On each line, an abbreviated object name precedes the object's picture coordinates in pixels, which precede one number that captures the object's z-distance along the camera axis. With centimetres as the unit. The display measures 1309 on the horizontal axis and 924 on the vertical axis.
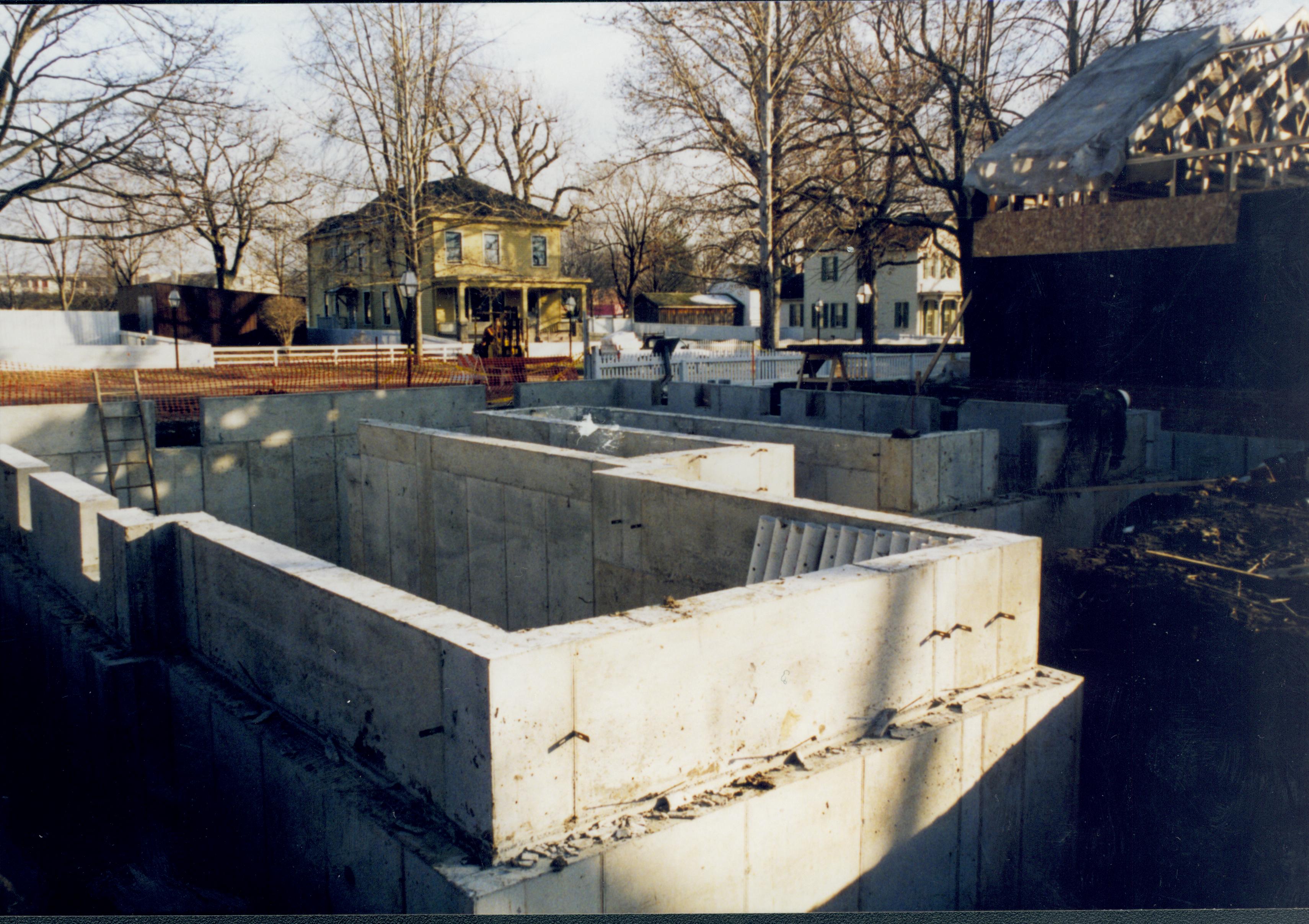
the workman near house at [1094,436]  1388
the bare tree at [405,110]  3148
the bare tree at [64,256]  2288
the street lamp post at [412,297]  2619
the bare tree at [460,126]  3422
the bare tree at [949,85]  2652
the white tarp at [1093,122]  1750
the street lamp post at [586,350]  2639
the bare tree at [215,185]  2188
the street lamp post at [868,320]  3045
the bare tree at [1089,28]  2564
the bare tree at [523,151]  5159
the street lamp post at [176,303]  3043
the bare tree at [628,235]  6069
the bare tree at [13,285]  4575
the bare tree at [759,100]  2570
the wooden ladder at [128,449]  1393
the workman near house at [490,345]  2945
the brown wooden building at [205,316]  4141
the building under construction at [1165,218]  1656
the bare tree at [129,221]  2202
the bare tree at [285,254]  2768
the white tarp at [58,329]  3628
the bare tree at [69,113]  2075
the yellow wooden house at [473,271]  4662
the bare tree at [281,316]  4300
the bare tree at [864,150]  2708
